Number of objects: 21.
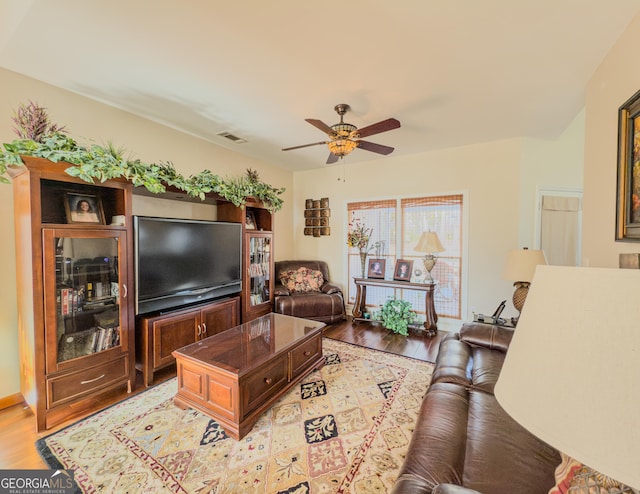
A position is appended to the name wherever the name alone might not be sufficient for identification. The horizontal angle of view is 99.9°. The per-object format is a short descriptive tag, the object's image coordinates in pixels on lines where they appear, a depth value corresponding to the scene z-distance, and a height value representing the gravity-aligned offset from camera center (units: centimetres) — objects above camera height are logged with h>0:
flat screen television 263 -27
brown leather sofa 105 -96
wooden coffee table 192 -106
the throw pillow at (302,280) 458 -72
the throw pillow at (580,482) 66 -65
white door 370 +21
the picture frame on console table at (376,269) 447 -51
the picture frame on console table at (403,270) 423 -50
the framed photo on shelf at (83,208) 225 +26
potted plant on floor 394 -116
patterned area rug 157 -141
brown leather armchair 413 -102
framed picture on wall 146 +38
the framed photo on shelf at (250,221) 399 +26
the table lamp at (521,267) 262 -28
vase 456 -39
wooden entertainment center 198 -54
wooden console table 391 -88
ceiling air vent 354 +137
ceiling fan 229 +95
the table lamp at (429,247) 389 -12
